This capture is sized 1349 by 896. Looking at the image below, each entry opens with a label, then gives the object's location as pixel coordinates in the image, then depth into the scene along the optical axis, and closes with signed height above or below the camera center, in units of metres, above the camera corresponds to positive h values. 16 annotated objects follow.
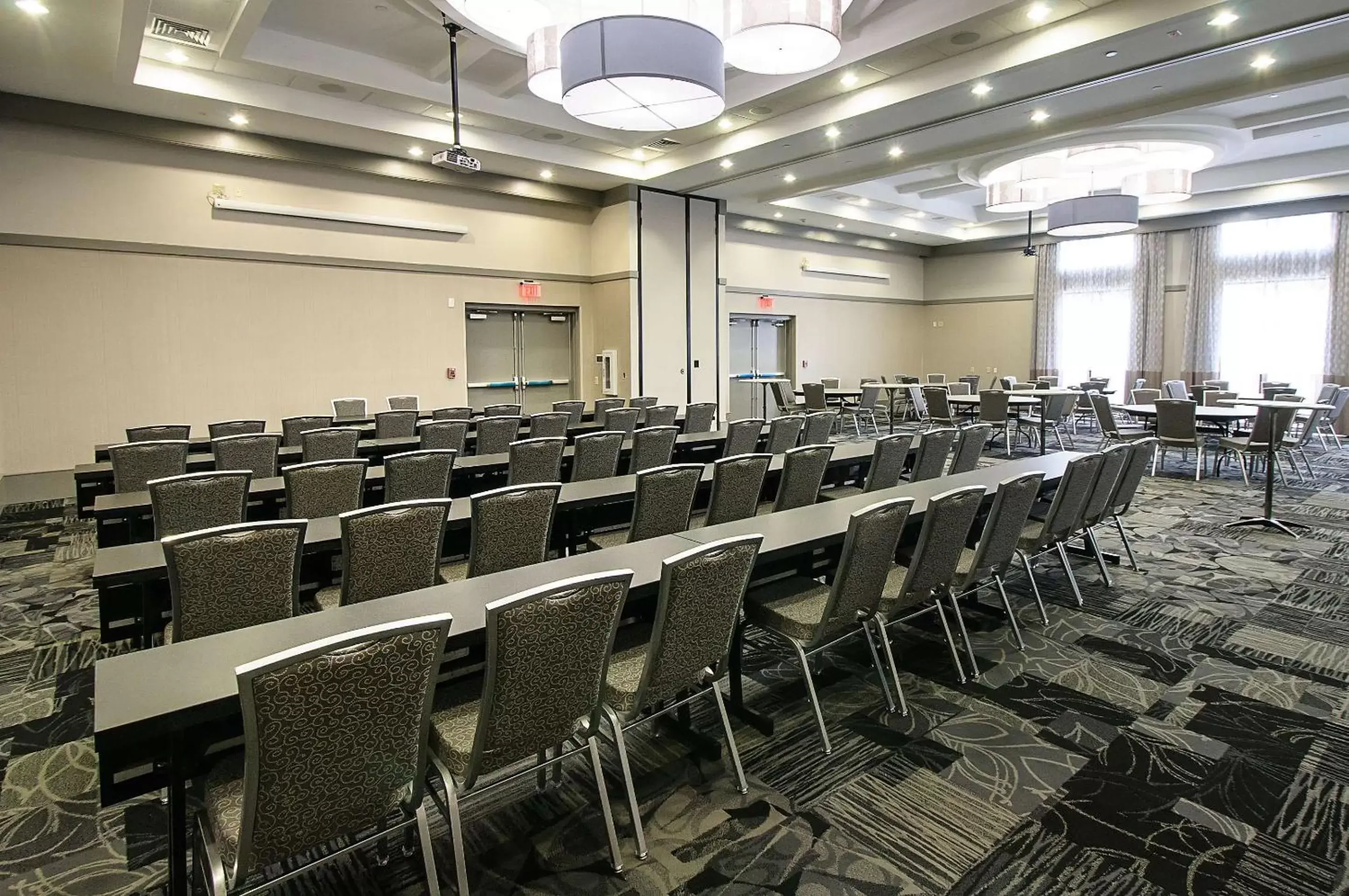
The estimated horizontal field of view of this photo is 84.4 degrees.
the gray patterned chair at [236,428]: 6.50 -0.37
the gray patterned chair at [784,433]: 6.69 -0.48
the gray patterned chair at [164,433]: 6.20 -0.37
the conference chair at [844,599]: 2.93 -0.95
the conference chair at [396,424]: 7.13 -0.38
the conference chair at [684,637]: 2.30 -0.84
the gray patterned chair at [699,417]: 8.04 -0.39
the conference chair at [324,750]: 1.56 -0.83
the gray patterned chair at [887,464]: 5.29 -0.61
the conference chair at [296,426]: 7.00 -0.38
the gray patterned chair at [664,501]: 3.84 -0.63
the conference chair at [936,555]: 3.23 -0.79
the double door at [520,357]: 11.48 +0.42
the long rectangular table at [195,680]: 1.69 -0.72
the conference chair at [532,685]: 1.92 -0.83
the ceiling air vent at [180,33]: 6.71 +3.25
